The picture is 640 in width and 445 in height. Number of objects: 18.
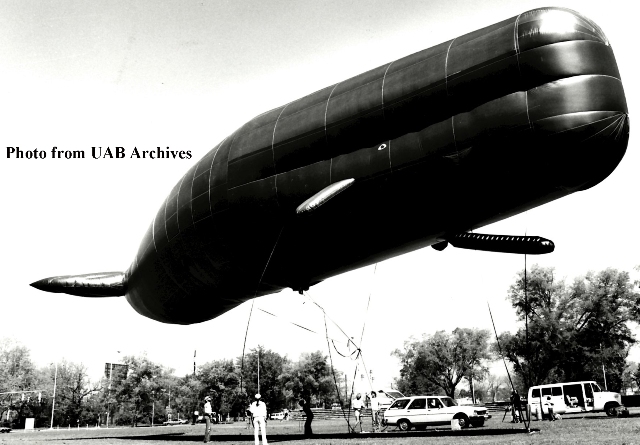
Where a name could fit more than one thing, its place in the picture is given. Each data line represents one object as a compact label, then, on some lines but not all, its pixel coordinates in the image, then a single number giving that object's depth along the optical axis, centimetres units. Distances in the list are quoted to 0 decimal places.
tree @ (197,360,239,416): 8506
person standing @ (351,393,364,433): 2747
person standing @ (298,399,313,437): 2289
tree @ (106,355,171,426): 8781
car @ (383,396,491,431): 2742
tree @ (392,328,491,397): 8181
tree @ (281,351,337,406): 8388
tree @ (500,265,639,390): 5603
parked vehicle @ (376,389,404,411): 4988
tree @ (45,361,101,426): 9969
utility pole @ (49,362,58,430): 9306
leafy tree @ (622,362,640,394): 7089
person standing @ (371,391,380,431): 2565
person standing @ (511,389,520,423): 2489
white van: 3269
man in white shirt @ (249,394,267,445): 1711
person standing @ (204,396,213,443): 2136
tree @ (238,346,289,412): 8388
